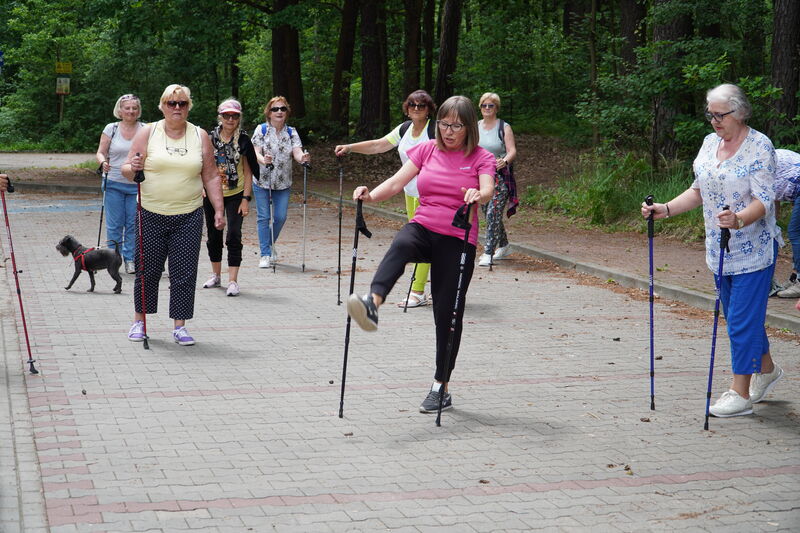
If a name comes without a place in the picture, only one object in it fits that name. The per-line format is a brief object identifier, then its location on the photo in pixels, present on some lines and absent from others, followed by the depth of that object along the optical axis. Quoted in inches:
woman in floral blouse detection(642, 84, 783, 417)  252.5
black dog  449.1
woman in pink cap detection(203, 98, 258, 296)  445.1
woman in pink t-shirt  261.9
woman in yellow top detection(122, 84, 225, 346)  335.6
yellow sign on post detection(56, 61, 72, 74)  1824.6
